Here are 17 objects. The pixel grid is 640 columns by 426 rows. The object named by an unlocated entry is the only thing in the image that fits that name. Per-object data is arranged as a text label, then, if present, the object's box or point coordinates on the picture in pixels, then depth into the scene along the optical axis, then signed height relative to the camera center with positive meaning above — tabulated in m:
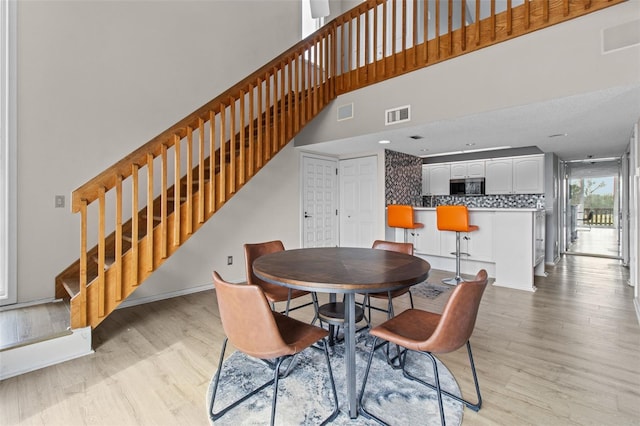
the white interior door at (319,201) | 5.53 +0.20
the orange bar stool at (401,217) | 4.92 -0.09
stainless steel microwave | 6.51 +0.54
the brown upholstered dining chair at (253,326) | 1.48 -0.57
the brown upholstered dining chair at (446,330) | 1.53 -0.66
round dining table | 1.62 -0.36
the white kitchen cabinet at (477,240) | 4.66 -0.45
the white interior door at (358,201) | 5.75 +0.21
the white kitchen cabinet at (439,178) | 6.89 +0.75
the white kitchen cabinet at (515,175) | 5.81 +0.71
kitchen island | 4.21 -0.50
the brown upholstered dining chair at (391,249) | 2.46 -0.36
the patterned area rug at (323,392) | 1.72 -1.14
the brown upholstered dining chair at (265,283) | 2.54 -0.58
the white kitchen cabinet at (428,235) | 5.19 -0.40
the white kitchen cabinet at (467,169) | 6.53 +0.90
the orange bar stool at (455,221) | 4.31 -0.14
